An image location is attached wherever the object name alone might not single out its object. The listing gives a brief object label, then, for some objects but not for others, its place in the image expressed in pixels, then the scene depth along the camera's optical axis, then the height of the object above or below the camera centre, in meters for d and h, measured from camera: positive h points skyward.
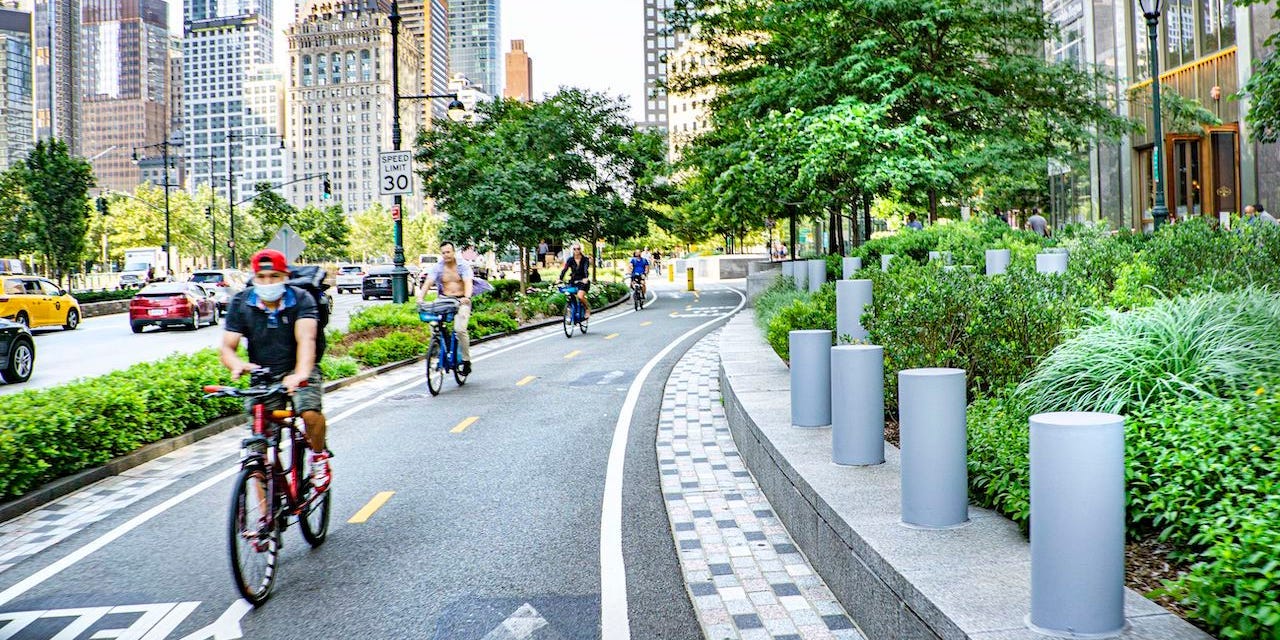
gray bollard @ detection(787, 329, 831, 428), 8.19 -0.53
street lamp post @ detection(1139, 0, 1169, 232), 22.50 +4.38
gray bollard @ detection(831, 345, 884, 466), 6.55 -0.58
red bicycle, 5.65 -0.99
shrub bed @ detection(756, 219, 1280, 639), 3.73 -0.40
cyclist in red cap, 6.38 -0.02
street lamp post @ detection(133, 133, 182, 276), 57.06 +9.16
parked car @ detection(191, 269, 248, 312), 39.72 +1.63
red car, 31.84 +0.54
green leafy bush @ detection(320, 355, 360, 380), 16.11 -0.74
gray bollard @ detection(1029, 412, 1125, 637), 3.66 -0.75
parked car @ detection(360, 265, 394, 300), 54.59 +1.87
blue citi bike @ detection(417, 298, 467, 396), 14.84 -0.34
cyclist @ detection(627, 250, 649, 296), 36.62 +1.57
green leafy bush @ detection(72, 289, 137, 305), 45.66 +1.30
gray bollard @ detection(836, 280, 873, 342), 9.66 +0.06
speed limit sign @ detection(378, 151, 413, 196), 25.30 +3.51
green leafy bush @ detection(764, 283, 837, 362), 12.34 -0.08
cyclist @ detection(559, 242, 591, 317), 24.56 +0.98
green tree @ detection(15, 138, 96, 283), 51.19 +6.22
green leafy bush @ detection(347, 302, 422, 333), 21.97 +0.02
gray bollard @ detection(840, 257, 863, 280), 13.98 +0.60
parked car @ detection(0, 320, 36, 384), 18.78 -0.47
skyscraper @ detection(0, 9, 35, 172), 171.75 +41.55
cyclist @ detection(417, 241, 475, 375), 15.48 +0.47
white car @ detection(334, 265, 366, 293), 64.75 +2.51
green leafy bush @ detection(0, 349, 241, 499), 8.45 -0.86
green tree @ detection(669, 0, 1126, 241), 22.11 +4.74
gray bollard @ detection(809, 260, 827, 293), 17.39 +0.61
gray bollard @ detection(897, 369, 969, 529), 5.04 -0.66
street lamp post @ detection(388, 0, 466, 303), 26.02 +2.06
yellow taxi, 31.27 +0.71
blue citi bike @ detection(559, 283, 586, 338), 24.41 +0.10
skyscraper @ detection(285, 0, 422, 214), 159.75 +38.72
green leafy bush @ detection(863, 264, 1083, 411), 7.32 -0.11
